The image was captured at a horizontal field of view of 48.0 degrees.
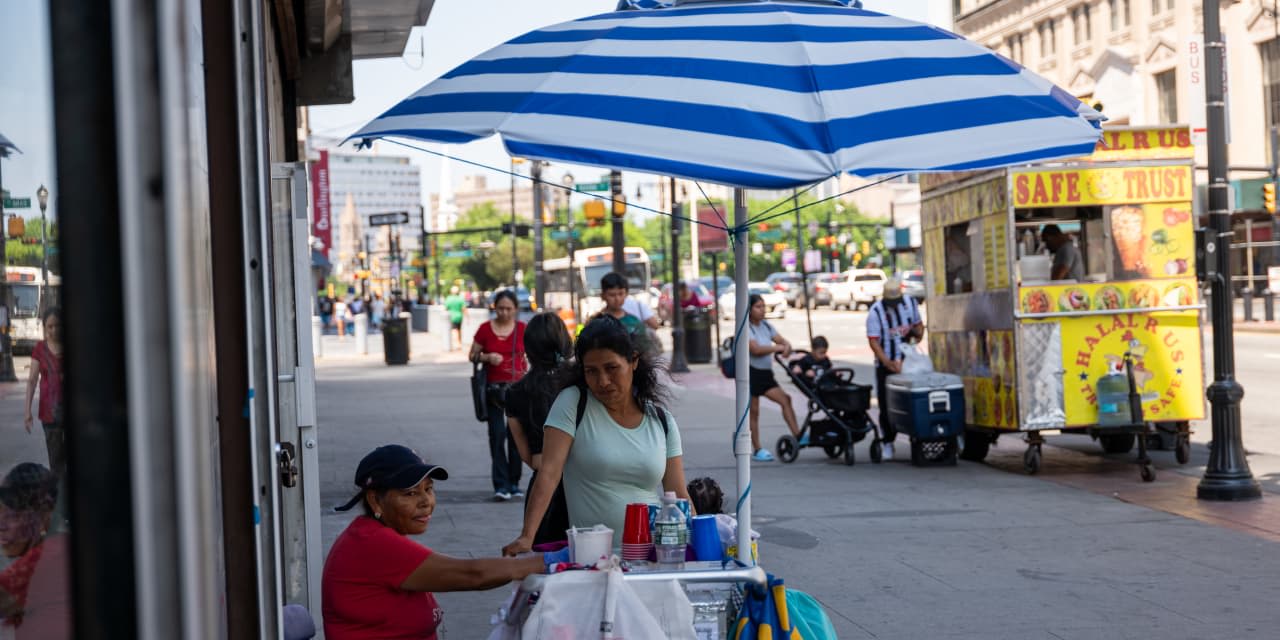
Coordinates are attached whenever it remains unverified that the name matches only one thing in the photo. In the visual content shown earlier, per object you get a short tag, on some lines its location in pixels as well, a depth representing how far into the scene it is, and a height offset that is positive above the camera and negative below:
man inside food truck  12.80 +0.45
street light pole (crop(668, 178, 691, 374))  27.05 -0.05
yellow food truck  12.44 +0.04
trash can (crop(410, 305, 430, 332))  61.95 +0.59
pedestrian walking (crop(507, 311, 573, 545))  7.07 -0.28
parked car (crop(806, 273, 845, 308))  67.44 +1.26
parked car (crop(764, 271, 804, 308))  69.50 +1.50
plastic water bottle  4.33 -0.66
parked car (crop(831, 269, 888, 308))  63.81 +1.17
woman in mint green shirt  4.87 -0.40
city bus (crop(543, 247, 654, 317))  58.06 +2.25
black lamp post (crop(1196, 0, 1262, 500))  10.58 -0.13
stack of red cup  4.33 -0.64
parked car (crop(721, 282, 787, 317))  56.75 +0.62
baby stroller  13.61 -0.97
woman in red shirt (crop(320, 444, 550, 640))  4.09 -0.68
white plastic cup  4.19 -0.64
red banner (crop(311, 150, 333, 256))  40.41 +3.71
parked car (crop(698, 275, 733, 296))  69.38 +1.80
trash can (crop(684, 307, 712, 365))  29.41 -0.32
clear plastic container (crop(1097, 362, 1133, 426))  12.40 -0.85
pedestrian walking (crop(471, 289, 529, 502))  11.06 -0.26
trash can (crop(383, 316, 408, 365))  32.28 -0.25
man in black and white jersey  13.73 -0.18
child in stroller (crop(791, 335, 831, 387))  14.10 -0.48
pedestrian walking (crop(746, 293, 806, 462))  14.04 -0.50
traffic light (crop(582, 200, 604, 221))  27.81 +2.22
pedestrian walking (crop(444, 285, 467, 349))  39.09 +0.62
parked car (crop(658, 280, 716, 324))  47.06 +0.73
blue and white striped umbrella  4.29 +0.70
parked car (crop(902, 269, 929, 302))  54.02 +1.14
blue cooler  12.91 -0.86
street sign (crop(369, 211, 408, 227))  37.07 +3.00
